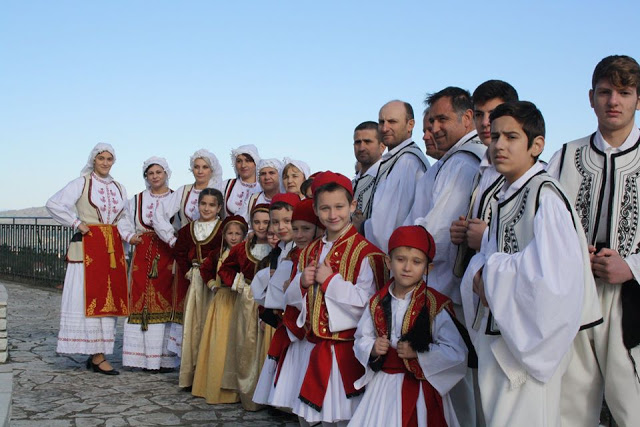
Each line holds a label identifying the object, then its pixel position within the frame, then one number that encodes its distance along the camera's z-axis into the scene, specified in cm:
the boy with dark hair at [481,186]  360
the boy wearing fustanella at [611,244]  324
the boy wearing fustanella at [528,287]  298
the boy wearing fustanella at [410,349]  374
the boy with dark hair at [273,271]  516
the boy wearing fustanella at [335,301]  412
